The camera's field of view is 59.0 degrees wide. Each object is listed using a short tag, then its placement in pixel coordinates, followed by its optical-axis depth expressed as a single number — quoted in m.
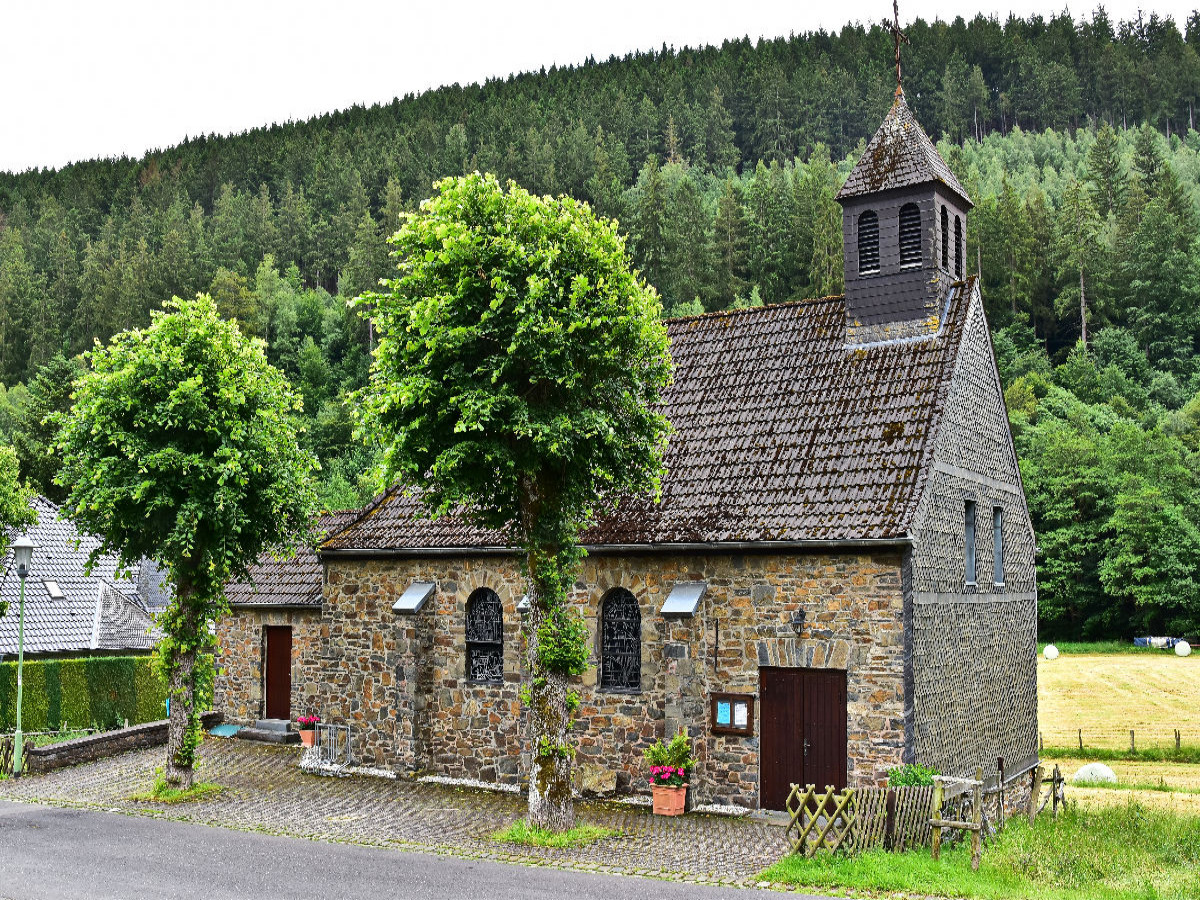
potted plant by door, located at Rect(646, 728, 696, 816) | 16.47
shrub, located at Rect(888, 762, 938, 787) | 14.87
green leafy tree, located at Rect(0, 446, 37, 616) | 24.41
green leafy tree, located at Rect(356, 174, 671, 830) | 14.87
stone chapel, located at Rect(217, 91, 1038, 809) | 16.05
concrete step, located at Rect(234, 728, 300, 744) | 24.28
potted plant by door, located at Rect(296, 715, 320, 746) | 22.30
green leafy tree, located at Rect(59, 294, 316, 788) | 17.53
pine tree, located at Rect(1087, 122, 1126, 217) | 84.69
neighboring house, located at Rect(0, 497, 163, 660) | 27.22
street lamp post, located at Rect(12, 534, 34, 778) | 20.28
